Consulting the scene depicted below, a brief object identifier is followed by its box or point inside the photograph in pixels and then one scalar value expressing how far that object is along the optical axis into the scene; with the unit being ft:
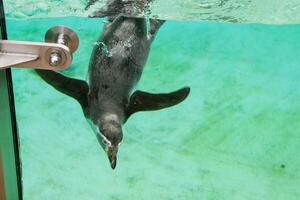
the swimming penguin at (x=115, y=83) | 11.29
